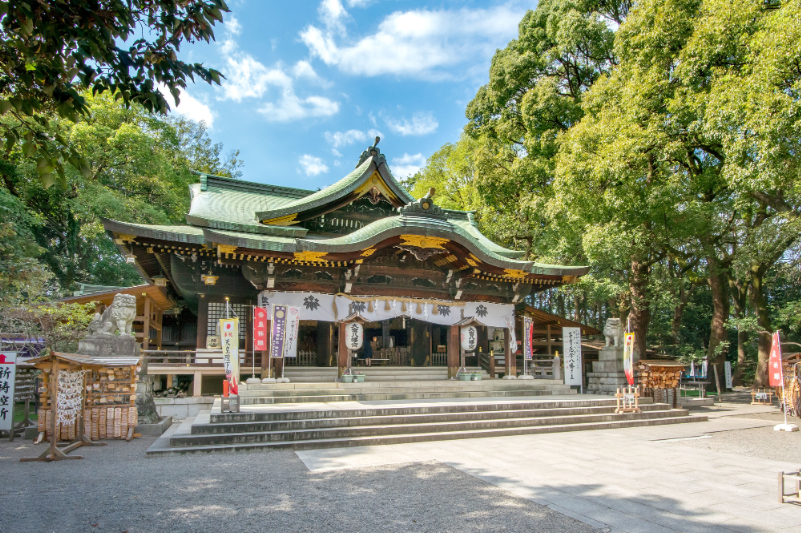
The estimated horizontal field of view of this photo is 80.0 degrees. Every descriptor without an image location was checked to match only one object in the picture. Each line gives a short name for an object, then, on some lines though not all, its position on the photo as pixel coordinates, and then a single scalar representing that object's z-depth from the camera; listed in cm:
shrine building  1180
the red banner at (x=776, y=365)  1151
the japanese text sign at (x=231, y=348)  891
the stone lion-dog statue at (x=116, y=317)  923
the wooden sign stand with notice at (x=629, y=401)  1135
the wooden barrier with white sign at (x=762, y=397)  1653
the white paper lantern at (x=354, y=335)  1255
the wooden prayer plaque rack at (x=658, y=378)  1280
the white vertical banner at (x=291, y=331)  1185
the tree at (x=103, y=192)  2044
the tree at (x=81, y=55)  335
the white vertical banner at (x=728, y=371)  1949
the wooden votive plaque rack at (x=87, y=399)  729
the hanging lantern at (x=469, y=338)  1405
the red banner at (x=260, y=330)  1120
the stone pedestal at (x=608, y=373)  1349
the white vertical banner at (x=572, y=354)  1444
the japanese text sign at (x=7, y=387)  855
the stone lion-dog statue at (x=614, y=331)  1385
